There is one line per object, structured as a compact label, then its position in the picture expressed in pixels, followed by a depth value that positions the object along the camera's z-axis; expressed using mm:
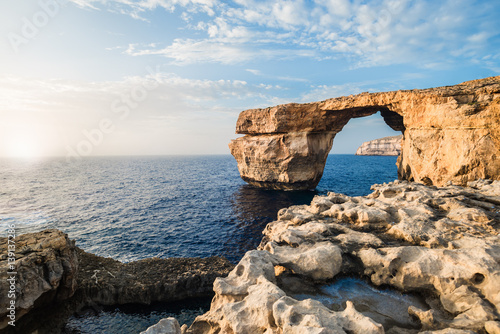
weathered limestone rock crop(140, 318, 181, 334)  5456
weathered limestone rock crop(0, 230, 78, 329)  9000
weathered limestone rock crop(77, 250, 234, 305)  13320
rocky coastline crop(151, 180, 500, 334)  5375
